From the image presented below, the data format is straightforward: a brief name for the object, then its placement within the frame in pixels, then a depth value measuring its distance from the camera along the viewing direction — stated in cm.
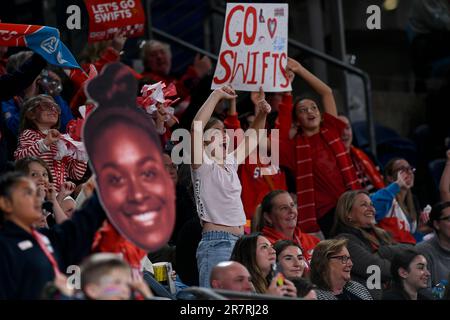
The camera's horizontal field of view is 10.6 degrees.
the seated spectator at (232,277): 1372
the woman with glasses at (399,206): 1969
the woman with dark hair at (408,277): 1701
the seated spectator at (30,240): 1129
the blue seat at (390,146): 2458
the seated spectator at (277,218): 1703
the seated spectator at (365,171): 2097
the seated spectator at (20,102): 1770
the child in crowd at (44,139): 1622
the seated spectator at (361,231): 1745
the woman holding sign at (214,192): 1588
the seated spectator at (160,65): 2130
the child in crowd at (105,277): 1054
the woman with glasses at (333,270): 1612
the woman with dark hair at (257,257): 1496
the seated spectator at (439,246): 1834
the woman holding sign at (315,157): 1956
